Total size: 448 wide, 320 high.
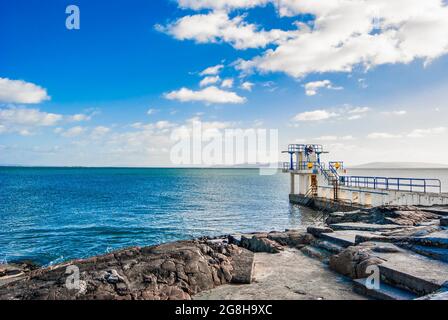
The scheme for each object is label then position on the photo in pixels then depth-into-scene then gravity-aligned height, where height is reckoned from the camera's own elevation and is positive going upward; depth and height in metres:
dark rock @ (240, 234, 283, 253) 10.45 -2.83
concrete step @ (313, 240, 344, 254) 9.62 -2.67
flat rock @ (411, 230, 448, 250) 8.11 -2.11
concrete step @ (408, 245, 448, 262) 7.53 -2.28
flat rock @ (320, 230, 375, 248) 9.86 -2.50
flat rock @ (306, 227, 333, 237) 11.44 -2.49
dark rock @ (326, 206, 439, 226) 13.34 -2.49
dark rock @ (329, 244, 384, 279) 7.40 -2.48
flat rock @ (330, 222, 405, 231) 11.81 -2.54
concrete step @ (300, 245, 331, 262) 9.49 -2.83
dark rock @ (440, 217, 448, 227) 10.68 -2.08
